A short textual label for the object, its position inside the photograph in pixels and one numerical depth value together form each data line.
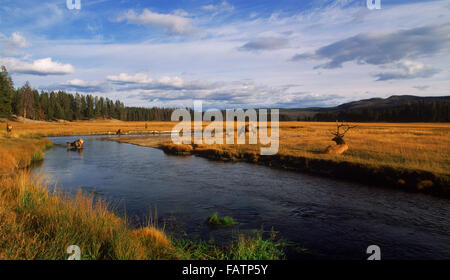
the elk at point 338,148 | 26.55
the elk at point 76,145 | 41.09
